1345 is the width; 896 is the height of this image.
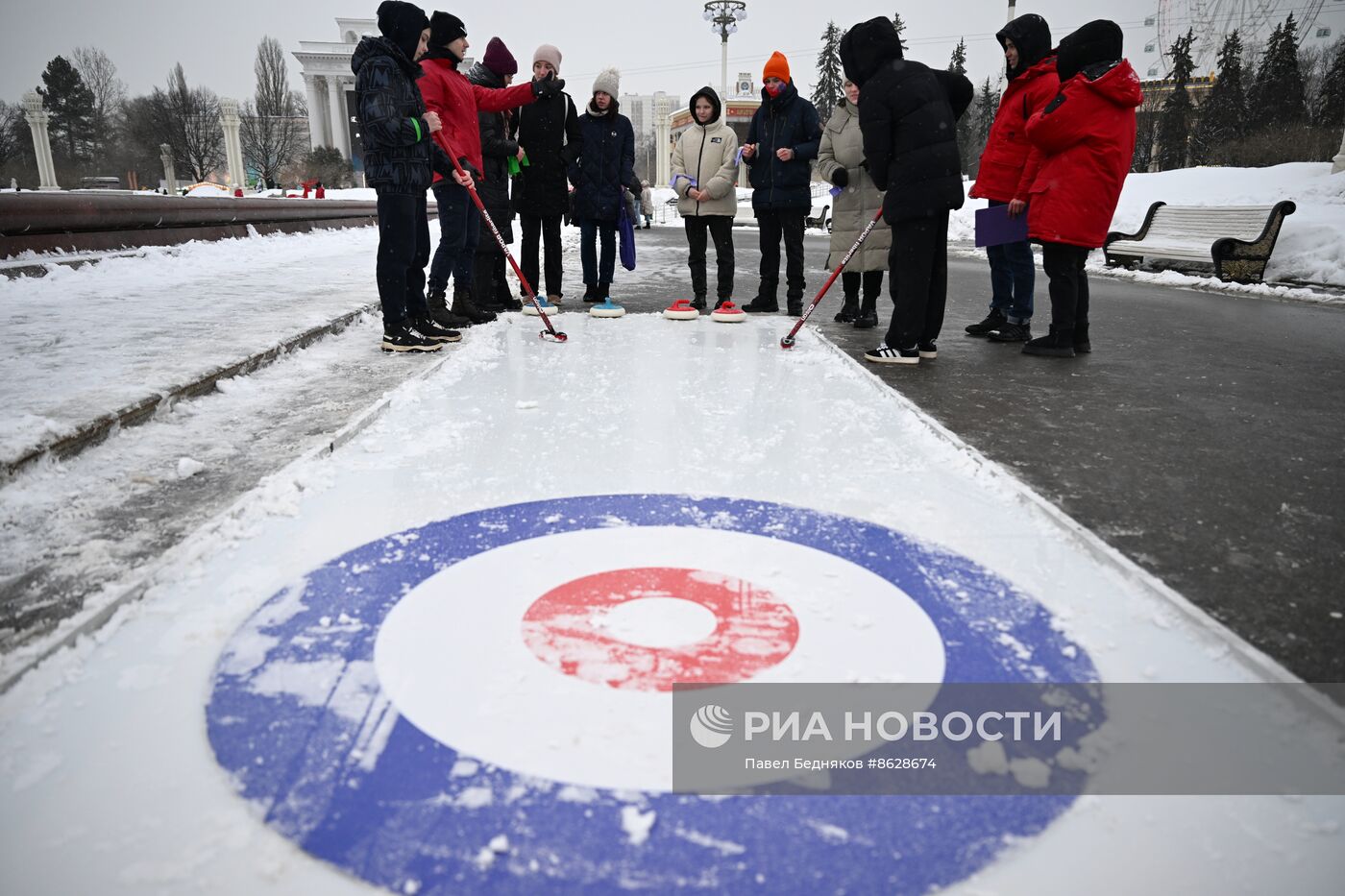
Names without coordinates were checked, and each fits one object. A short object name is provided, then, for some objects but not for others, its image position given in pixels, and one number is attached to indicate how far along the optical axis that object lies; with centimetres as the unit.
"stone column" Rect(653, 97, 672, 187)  5781
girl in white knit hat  655
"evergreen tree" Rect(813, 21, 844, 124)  6303
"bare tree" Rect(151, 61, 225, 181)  4297
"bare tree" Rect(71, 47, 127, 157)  4934
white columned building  6216
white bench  959
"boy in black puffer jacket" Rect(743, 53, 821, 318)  610
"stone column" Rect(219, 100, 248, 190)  3662
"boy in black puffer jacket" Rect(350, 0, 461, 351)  447
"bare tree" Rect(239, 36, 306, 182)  4909
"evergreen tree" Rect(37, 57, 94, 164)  4838
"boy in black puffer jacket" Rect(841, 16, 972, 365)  440
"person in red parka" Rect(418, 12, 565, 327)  528
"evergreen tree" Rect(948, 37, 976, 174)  4891
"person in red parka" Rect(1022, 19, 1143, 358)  445
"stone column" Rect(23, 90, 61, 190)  3175
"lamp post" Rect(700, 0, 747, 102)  3946
